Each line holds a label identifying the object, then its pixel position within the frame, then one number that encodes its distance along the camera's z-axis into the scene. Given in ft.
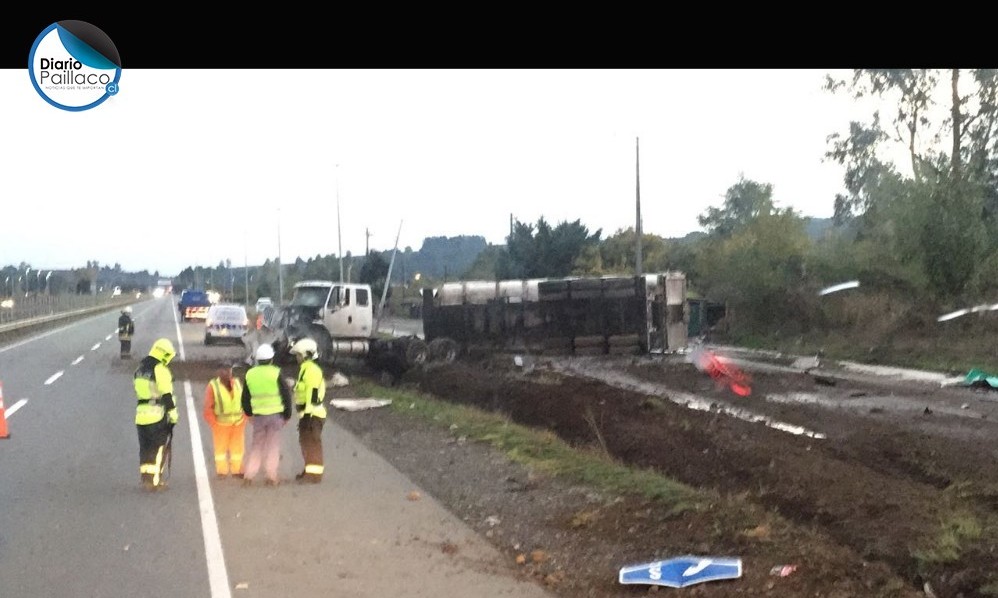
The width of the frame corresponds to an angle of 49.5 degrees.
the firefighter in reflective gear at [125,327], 94.02
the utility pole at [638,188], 110.42
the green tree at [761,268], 129.18
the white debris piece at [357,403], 62.80
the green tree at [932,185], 104.47
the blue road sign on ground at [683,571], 24.72
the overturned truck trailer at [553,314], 99.96
